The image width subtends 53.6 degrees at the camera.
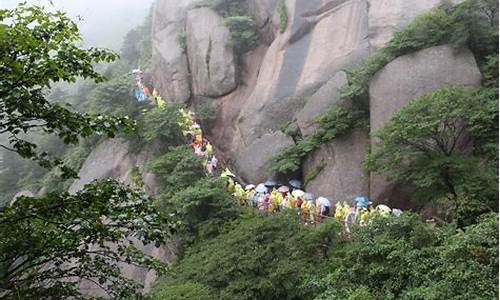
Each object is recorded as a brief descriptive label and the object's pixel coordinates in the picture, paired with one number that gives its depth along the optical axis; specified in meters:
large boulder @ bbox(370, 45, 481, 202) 14.62
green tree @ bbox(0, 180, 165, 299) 4.44
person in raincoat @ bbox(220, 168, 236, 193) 16.72
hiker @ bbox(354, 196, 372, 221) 13.75
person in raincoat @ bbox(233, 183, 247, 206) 16.41
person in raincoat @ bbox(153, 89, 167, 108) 22.47
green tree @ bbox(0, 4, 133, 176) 4.20
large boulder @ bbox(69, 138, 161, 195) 21.19
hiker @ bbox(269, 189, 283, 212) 15.58
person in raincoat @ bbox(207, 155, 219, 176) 19.04
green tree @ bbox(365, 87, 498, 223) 11.73
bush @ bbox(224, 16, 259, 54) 23.17
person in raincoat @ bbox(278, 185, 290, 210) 15.56
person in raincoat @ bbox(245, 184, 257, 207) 16.33
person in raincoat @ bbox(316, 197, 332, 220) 15.03
